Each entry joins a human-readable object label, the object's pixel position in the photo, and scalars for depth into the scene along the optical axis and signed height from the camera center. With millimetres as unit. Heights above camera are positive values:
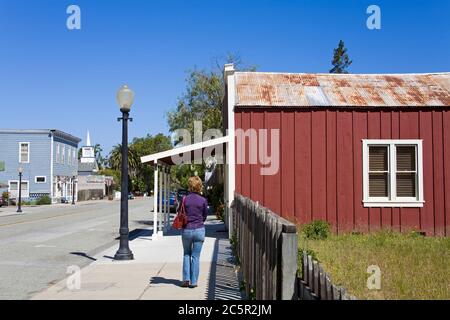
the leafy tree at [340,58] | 71938 +16347
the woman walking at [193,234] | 8312 -849
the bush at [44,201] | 49912 -1988
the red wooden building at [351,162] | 15164 +508
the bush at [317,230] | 14250 -1372
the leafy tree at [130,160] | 95700 +3747
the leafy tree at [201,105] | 33875 +5013
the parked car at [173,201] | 34056 -1375
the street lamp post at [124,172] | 12047 +183
